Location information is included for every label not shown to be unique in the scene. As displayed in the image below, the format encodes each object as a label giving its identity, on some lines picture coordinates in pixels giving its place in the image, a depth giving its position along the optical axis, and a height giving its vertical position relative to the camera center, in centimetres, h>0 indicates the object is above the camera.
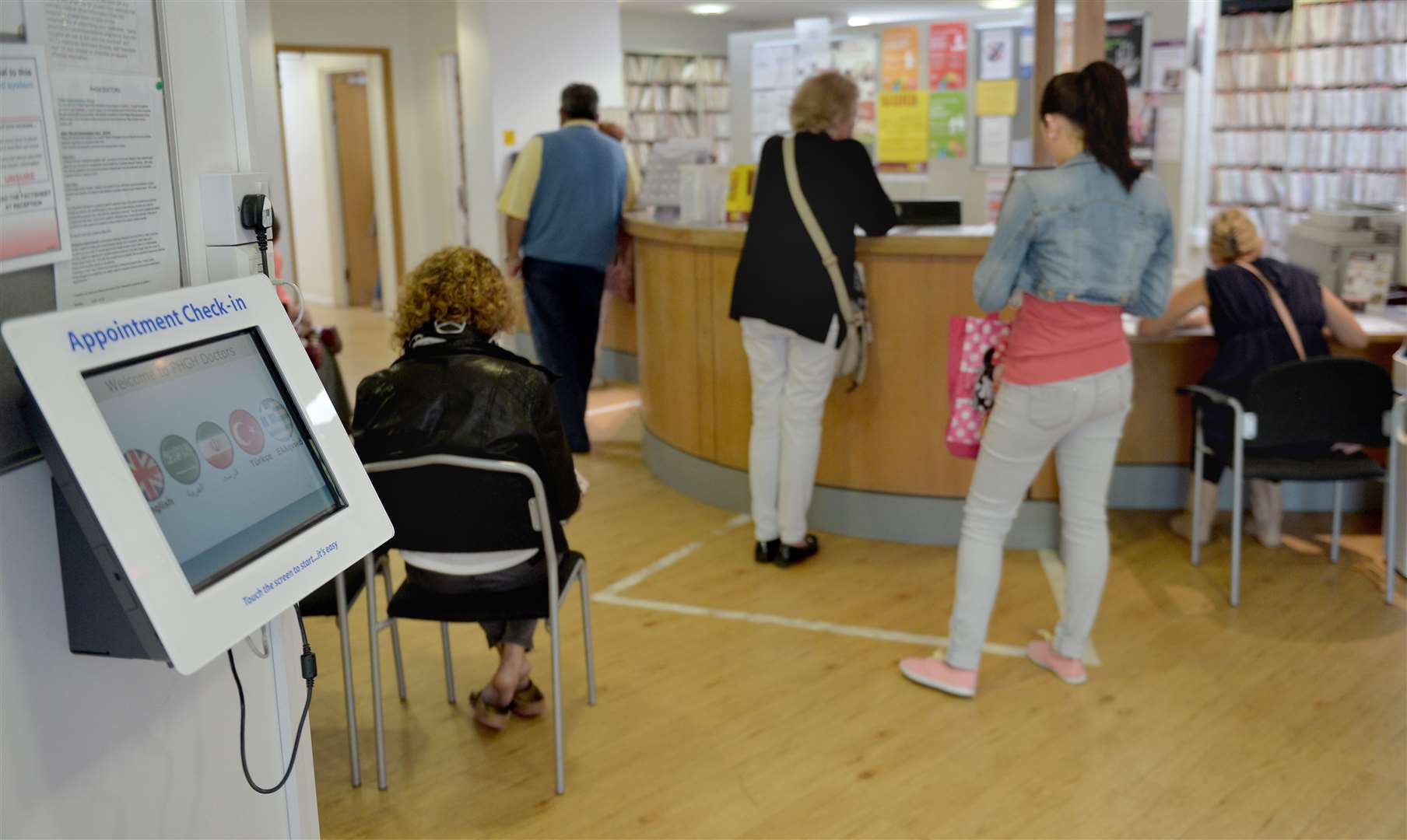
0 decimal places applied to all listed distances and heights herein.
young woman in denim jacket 286 -30
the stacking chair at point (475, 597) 256 -90
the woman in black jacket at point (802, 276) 378 -31
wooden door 1083 -4
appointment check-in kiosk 137 -34
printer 451 -32
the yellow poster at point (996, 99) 706 +39
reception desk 418 -81
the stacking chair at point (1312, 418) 372 -76
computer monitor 435 -15
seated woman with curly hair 263 -54
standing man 538 -23
